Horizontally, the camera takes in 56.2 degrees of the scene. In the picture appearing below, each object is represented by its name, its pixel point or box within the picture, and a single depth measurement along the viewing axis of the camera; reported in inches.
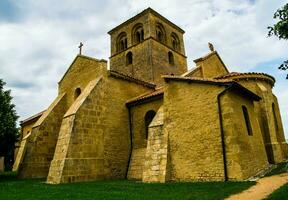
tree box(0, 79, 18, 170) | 692.7
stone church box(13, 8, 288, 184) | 499.2
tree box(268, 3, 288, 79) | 243.9
